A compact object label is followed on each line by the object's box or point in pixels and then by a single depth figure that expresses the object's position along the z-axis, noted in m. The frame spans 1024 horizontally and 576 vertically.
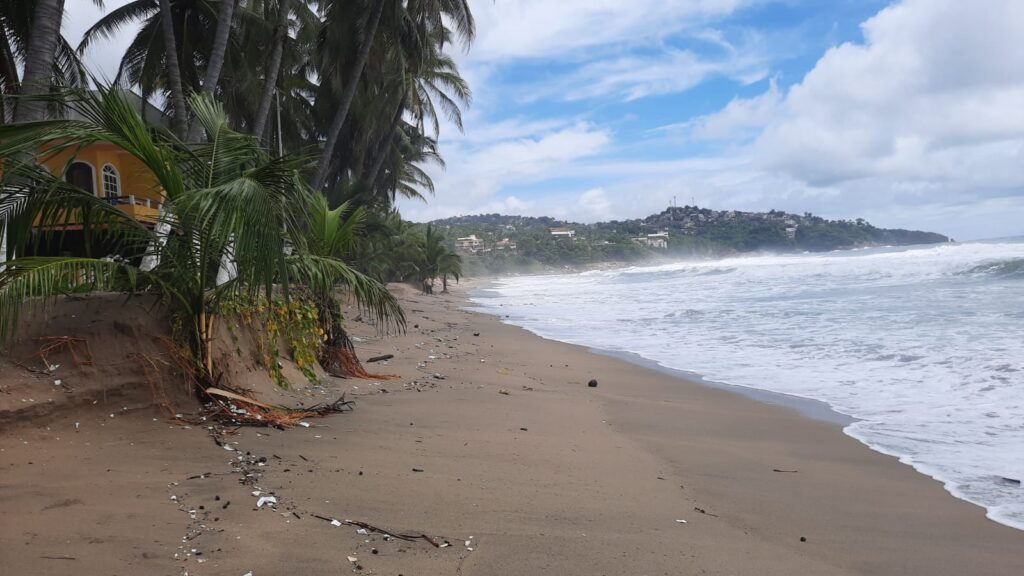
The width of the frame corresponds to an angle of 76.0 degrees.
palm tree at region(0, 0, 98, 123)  6.66
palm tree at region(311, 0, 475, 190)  14.58
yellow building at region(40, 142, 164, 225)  16.86
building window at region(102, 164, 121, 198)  17.42
